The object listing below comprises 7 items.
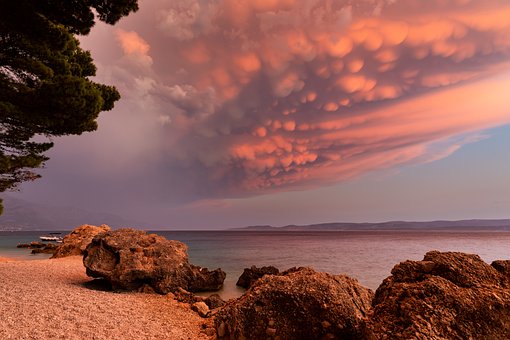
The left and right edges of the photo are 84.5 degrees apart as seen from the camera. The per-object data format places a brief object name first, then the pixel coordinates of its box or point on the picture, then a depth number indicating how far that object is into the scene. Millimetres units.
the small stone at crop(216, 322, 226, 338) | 6134
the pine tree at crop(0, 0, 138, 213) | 8766
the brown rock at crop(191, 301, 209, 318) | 9977
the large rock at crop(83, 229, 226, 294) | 12328
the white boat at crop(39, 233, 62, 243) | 70562
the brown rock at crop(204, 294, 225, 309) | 11305
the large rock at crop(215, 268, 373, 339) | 5824
